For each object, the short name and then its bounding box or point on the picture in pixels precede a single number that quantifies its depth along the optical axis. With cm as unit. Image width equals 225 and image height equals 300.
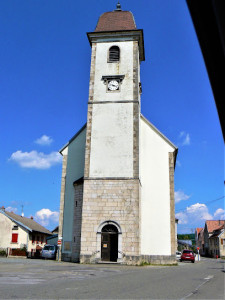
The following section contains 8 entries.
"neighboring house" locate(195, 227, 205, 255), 10697
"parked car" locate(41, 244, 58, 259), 2898
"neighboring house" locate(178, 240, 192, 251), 8534
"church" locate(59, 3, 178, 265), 2267
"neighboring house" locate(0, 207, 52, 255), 3822
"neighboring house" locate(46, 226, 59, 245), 3977
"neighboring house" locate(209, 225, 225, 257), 7038
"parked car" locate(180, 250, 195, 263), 3657
